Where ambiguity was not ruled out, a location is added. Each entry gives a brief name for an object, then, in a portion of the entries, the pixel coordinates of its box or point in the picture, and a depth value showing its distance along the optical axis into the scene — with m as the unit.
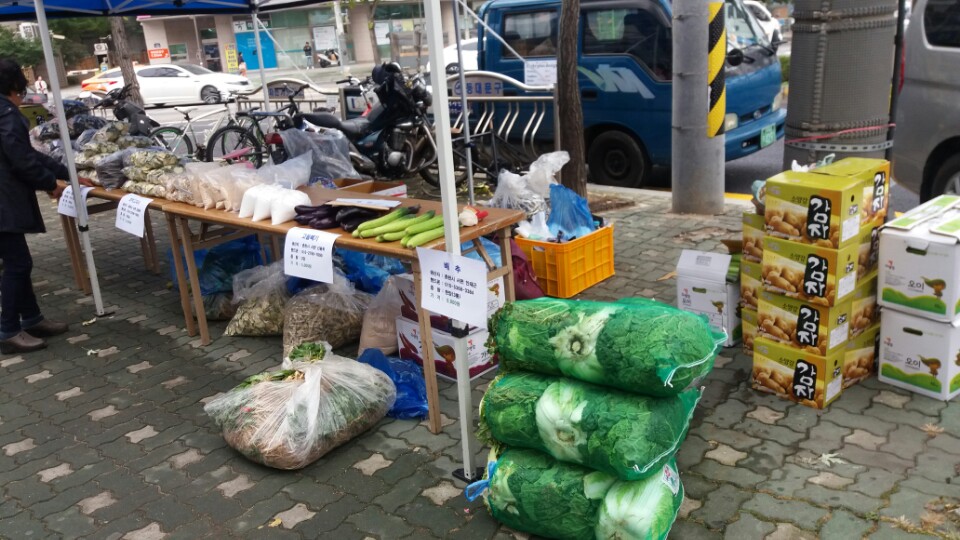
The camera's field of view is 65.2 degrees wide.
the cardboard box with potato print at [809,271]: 3.27
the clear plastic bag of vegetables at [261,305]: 4.88
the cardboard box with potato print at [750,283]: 3.91
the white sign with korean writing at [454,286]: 2.89
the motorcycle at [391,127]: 8.34
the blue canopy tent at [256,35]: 2.78
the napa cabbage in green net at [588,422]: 2.46
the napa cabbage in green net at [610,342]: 2.46
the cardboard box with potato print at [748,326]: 4.02
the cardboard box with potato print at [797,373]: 3.43
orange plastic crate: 4.88
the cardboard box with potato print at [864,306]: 3.49
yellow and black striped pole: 6.43
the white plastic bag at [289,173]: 4.79
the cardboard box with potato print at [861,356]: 3.57
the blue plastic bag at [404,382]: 3.78
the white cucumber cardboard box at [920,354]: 3.37
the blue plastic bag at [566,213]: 5.03
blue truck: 7.87
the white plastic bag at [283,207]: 4.07
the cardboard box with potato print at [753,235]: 3.86
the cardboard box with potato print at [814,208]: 3.21
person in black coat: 4.75
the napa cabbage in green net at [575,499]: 2.52
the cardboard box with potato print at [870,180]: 3.36
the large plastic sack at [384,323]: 4.38
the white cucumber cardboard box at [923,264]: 3.25
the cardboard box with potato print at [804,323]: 3.36
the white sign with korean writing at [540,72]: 7.47
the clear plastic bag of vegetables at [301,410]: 3.34
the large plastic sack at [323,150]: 6.62
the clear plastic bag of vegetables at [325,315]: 4.50
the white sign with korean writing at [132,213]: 4.84
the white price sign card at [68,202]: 5.42
